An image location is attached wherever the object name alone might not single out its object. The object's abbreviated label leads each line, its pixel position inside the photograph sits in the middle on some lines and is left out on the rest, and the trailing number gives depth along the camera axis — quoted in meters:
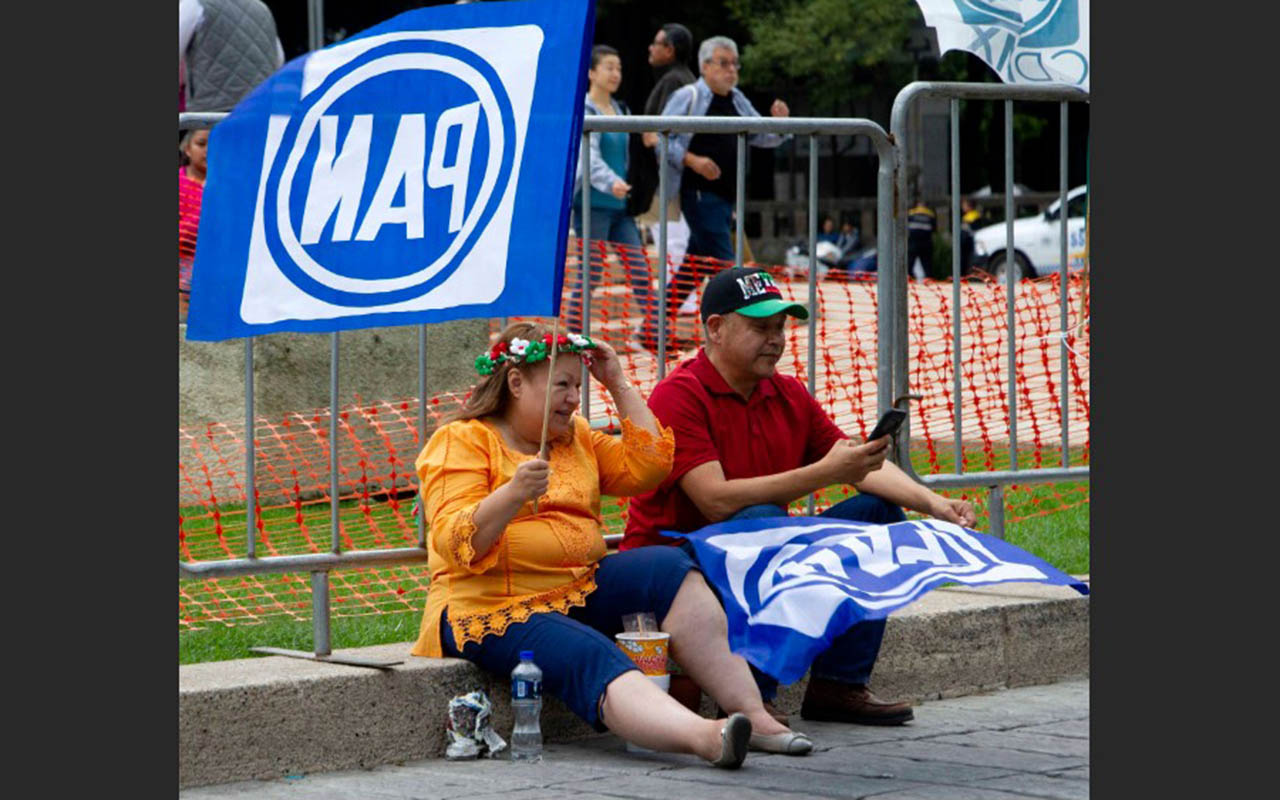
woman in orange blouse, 11.84
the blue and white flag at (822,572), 11.95
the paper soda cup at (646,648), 12.33
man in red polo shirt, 13.05
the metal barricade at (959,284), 14.54
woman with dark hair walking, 20.11
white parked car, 51.62
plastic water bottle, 11.99
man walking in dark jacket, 25.73
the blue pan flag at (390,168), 11.37
